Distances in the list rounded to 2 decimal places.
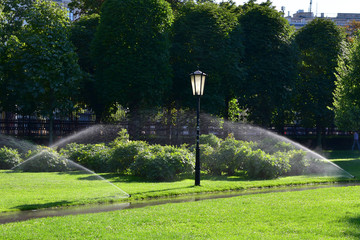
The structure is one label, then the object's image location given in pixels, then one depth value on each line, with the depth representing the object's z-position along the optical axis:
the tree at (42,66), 34.97
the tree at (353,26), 66.63
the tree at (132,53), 36.84
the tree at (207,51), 39.75
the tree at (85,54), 39.94
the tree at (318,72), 46.47
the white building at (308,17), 169.49
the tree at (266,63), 42.62
